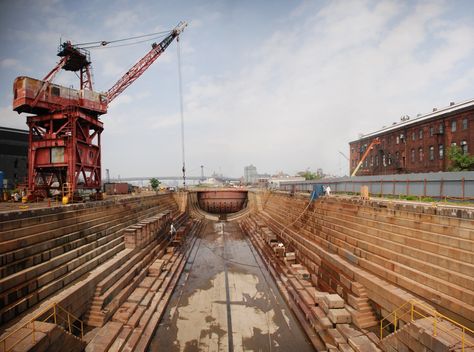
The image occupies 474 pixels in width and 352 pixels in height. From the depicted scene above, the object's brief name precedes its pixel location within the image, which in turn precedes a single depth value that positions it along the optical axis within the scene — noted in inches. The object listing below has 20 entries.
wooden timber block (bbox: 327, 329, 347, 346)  403.8
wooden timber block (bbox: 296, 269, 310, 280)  690.2
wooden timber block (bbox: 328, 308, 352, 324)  445.1
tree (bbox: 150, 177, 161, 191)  2487.3
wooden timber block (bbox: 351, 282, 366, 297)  475.5
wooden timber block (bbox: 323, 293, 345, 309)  468.4
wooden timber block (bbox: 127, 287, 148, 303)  532.4
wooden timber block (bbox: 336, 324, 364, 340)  411.2
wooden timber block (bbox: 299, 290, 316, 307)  540.1
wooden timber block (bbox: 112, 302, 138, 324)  453.8
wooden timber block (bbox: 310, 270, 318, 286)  646.4
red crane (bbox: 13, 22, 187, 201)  929.5
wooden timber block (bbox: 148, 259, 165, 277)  700.0
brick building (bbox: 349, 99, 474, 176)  1427.2
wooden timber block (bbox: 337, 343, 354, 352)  383.2
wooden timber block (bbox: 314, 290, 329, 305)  515.0
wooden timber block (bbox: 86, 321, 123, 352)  372.5
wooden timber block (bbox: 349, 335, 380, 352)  370.3
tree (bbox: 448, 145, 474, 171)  1256.8
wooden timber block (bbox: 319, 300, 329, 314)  481.8
